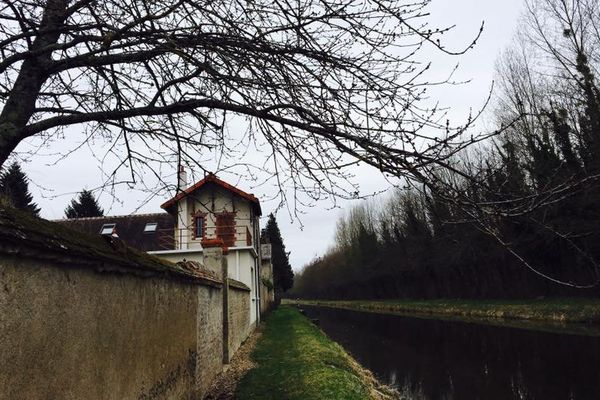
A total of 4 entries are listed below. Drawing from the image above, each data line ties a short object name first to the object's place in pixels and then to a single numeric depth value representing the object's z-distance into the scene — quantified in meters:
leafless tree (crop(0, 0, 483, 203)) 4.13
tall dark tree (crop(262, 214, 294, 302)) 57.84
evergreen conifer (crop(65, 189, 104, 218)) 32.12
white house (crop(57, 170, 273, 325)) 20.41
